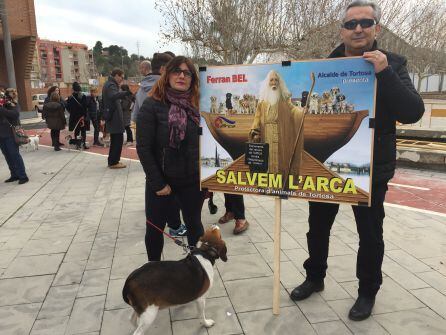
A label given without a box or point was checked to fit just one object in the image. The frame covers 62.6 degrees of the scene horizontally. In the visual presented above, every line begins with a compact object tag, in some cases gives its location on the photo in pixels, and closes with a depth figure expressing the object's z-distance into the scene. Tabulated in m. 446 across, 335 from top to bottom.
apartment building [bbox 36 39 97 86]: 96.25
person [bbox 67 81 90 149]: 10.47
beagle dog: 2.24
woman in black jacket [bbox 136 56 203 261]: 2.67
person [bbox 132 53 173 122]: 4.02
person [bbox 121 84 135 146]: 10.06
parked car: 31.50
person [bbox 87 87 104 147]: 11.07
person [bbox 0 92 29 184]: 6.45
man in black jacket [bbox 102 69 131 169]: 7.43
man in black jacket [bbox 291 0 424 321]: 2.17
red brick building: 22.20
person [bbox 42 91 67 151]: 10.12
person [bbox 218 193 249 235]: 4.25
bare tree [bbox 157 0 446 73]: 15.26
